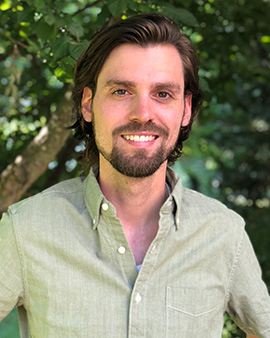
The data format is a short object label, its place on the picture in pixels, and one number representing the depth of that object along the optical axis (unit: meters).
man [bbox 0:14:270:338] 1.92
